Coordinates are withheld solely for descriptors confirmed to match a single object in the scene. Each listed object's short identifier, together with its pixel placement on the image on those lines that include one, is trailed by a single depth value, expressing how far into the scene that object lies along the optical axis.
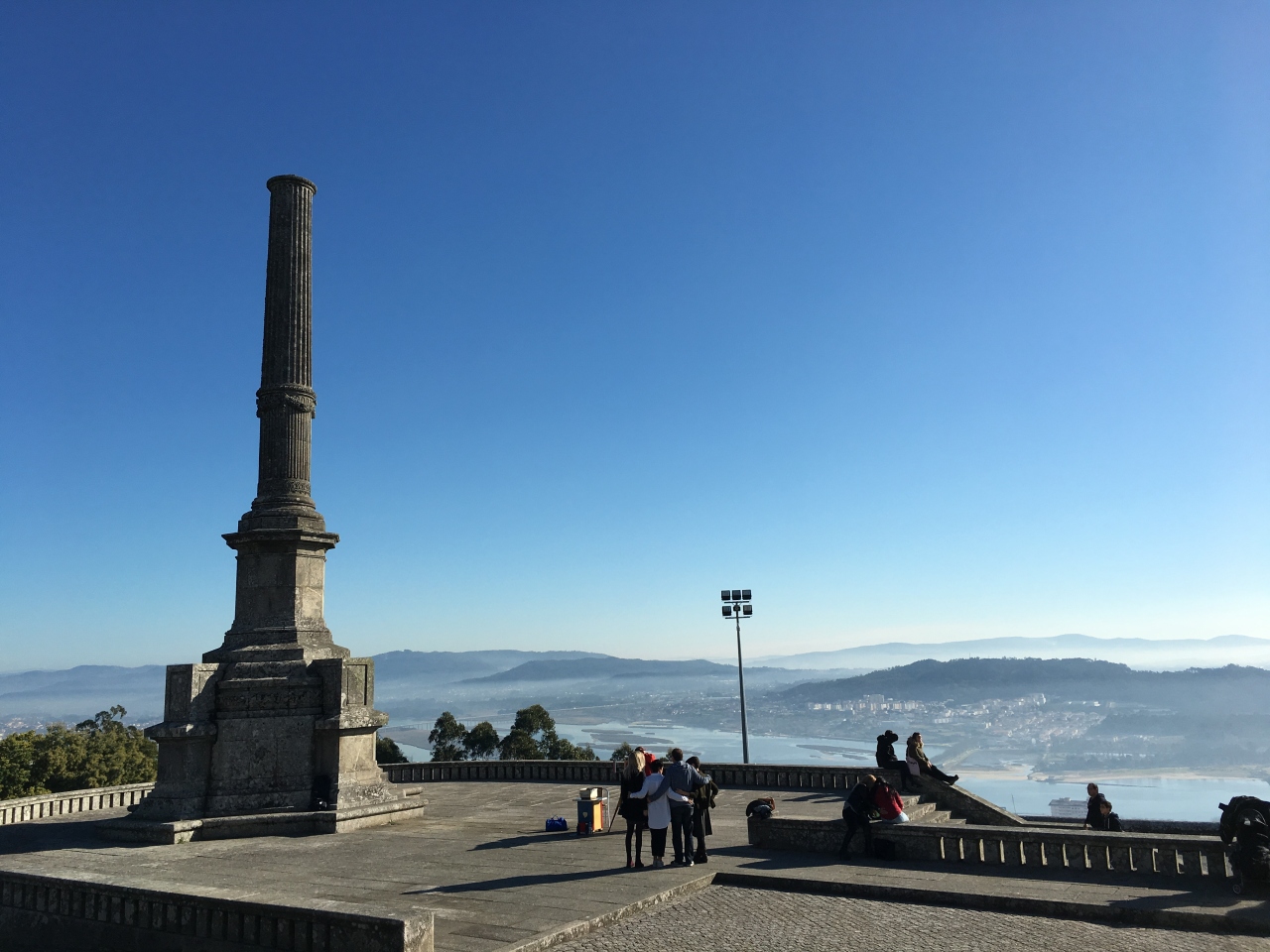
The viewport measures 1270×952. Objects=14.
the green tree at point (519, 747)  50.91
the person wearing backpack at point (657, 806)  11.27
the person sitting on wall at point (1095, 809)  14.01
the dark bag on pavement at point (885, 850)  11.55
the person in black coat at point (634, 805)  11.45
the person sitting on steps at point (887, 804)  11.88
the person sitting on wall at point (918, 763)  16.33
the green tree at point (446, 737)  56.38
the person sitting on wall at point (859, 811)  11.65
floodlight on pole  40.50
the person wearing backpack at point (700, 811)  11.30
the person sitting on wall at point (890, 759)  16.39
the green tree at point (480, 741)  52.78
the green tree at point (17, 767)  38.22
